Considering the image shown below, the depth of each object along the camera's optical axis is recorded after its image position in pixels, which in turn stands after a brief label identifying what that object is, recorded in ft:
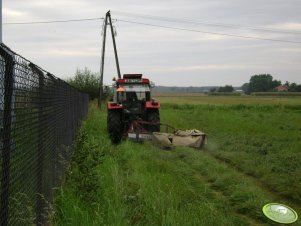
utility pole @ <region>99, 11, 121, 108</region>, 104.27
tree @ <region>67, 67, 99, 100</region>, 134.72
